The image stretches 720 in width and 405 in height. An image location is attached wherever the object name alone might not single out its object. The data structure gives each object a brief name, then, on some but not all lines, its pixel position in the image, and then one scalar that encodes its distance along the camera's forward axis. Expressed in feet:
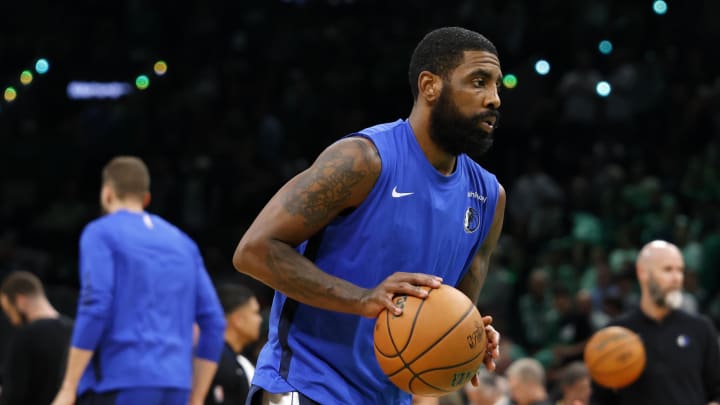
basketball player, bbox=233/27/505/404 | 26.68
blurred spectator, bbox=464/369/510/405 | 66.03
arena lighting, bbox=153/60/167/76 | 117.50
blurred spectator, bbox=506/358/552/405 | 61.72
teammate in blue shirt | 44.02
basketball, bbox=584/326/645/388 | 49.57
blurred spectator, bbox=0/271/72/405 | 52.95
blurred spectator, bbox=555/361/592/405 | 60.80
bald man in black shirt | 50.44
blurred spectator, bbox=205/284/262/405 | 53.26
